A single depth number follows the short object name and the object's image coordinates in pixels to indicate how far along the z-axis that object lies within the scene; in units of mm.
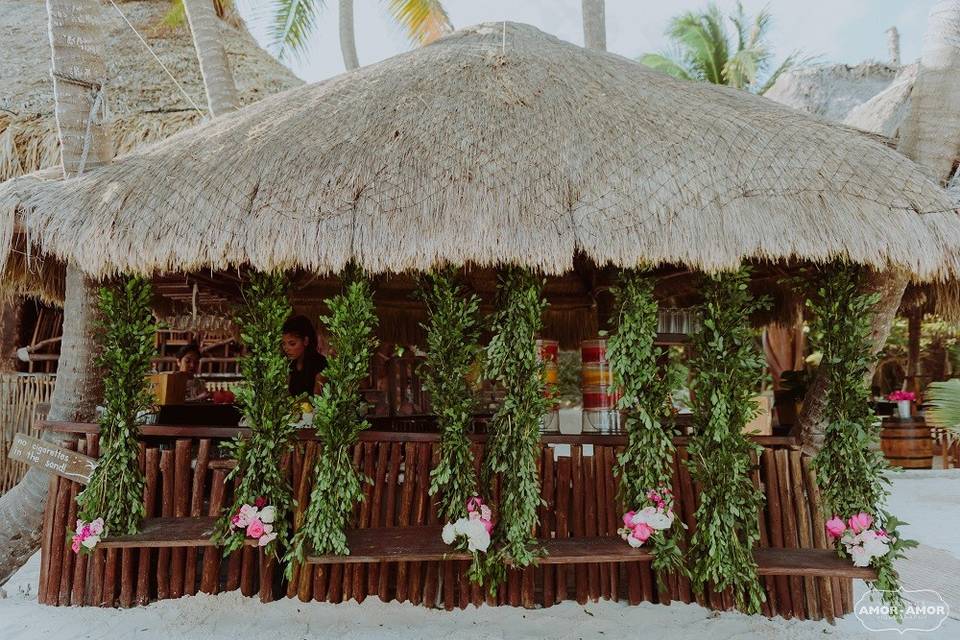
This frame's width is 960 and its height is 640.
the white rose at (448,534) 3115
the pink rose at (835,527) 3168
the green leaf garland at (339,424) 3121
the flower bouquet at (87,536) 3180
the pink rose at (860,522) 3105
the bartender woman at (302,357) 4289
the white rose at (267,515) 3150
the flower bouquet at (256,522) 3129
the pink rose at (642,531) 3143
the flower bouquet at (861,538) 3074
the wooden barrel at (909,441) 7535
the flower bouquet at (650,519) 3137
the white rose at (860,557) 3088
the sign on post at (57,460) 3439
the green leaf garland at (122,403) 3285
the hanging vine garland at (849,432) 3168
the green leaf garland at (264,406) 3238
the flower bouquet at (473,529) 3086
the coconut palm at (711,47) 16312
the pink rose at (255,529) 3127
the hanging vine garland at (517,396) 3172
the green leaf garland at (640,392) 3238
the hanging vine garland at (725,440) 3152
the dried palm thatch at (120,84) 6094
